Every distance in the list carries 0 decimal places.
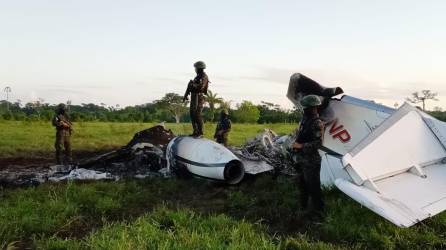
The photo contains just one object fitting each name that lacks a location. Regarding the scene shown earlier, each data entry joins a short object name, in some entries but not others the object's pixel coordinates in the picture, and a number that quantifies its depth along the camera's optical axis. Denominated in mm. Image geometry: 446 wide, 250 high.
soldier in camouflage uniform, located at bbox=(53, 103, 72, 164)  14539
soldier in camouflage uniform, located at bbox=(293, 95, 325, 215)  7477
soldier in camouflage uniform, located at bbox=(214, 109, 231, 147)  17609
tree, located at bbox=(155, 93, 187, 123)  57091
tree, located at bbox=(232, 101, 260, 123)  58188
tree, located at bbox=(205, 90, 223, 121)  67825
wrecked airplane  6398
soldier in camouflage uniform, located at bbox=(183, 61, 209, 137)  11383
